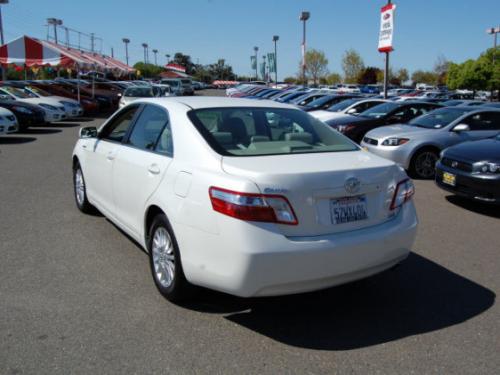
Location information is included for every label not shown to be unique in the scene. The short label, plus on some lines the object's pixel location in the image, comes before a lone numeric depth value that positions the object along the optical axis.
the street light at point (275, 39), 63.46
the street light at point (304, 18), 43.13
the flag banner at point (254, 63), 82.62
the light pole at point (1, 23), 41.28
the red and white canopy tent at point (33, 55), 24.19
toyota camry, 3.18
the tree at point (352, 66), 87.25
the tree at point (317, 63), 94.00
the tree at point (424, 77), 100.19
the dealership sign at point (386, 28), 18.84
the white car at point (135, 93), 22.67
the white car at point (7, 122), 13.94
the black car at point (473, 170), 6.77
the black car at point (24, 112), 16.58
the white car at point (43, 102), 19.00
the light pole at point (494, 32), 48.36
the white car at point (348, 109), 14.88
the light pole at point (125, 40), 94.38
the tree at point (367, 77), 84.25
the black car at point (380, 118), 12.47
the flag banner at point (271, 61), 59.62
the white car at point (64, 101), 21.33
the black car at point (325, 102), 17.66
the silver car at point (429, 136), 9.67
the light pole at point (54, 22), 59.47
